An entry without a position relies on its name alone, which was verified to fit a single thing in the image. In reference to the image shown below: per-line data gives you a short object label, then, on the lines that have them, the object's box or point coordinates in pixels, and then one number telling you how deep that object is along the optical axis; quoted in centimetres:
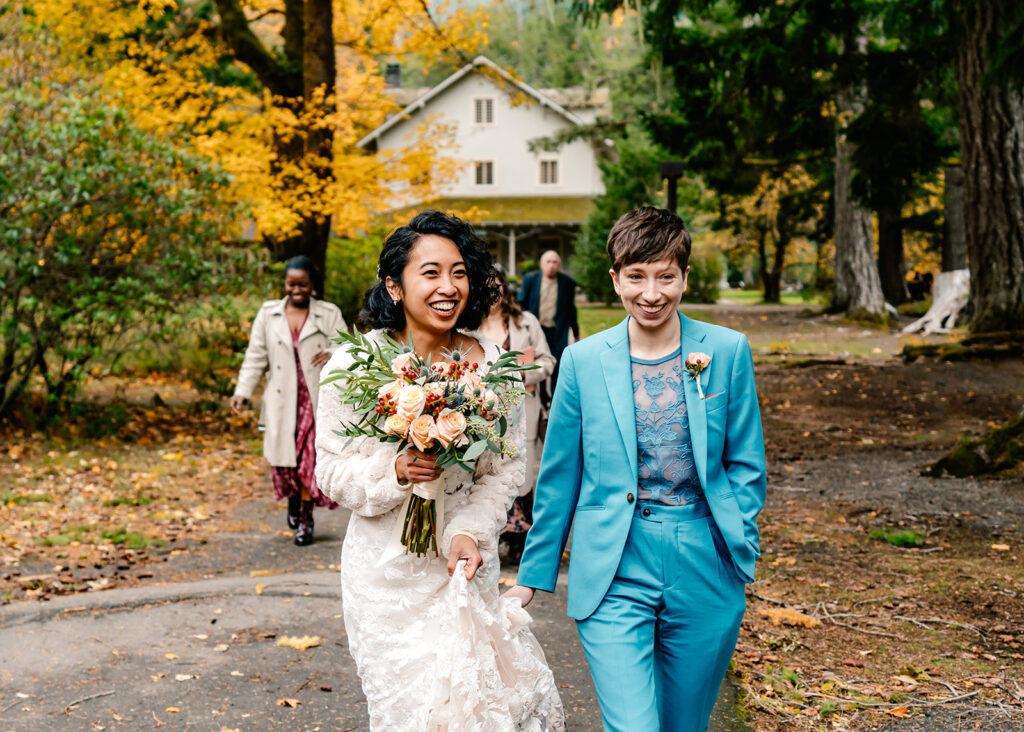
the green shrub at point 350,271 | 1884
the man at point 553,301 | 1152
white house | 4553
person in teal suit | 298
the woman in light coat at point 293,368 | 769
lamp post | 1135
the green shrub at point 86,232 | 1094
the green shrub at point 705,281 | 4434
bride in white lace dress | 310
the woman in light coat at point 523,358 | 692
